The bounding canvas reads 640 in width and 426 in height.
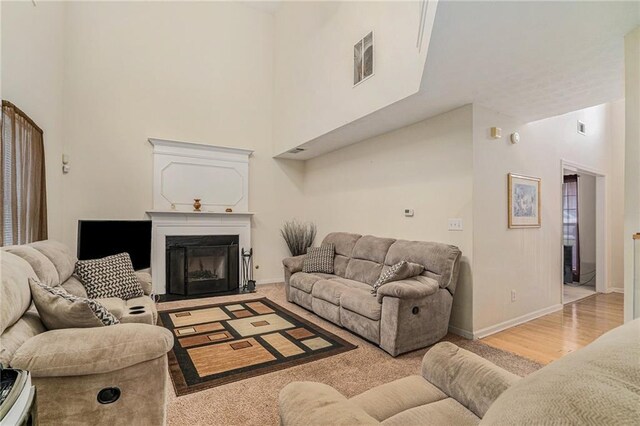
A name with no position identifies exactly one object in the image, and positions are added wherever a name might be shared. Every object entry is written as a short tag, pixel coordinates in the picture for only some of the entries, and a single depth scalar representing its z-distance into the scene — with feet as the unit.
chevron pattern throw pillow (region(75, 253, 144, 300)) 9.63
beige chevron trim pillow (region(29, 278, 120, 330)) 5.15
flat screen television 13.66
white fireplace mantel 16.53
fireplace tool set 18.35
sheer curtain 8.13
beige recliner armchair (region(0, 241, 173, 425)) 4.44
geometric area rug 8.13
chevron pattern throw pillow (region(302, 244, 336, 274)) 14.88
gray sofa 9.27
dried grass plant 19.75
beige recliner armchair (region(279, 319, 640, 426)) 1.57
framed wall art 11.94
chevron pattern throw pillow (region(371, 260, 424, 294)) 10.09
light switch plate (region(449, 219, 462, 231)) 11.18
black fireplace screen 16.67
